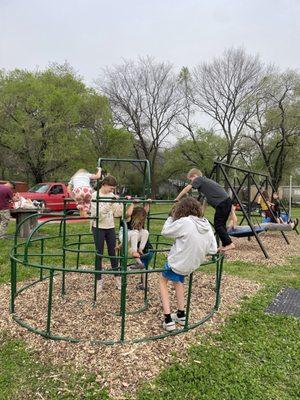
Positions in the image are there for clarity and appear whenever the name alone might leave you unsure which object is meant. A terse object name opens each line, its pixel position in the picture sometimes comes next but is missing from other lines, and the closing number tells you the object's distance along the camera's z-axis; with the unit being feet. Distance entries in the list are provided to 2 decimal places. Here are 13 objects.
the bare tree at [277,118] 86.07
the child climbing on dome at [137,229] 13.67
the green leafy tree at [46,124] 64.85
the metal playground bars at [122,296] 10.45
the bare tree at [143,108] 97.09
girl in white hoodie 10.71
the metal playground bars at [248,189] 24.07
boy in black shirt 19.08
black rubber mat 13.76
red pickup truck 48.03
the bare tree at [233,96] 92.99
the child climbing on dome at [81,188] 16.55
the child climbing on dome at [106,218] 14.10
